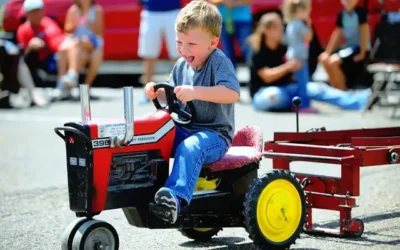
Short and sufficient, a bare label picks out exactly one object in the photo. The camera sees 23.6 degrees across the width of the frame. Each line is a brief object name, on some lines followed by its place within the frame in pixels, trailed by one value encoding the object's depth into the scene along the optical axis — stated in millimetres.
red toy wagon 5301
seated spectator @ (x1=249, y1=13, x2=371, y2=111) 11625
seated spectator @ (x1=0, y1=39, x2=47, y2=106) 13570
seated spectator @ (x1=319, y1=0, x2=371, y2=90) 12297
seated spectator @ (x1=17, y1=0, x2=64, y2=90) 14188
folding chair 11273
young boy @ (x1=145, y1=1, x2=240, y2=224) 4816
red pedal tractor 4695
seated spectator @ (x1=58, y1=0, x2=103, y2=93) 14148
